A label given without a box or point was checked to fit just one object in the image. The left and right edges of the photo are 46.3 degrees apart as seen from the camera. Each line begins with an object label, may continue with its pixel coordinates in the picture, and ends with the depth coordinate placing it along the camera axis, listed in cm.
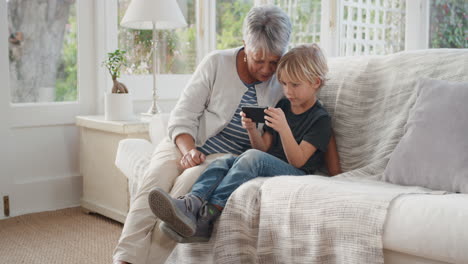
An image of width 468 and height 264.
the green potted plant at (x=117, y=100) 301
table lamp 308
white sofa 144
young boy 175
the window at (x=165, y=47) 362
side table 291
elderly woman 206
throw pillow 179
